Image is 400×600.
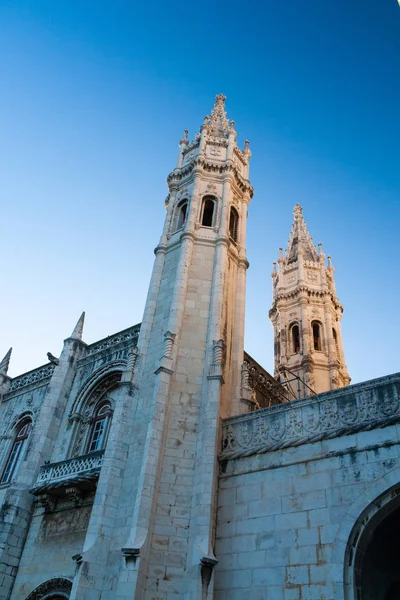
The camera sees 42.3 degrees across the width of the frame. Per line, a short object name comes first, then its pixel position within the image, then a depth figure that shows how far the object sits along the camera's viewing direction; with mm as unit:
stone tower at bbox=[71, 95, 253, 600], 11844
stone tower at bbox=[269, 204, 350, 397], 25984
